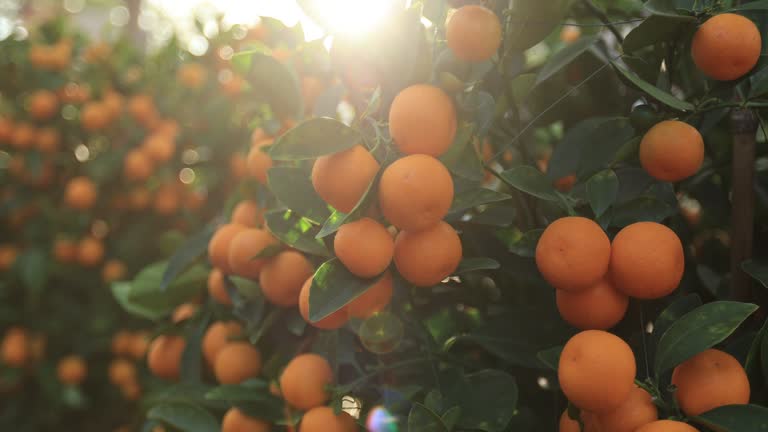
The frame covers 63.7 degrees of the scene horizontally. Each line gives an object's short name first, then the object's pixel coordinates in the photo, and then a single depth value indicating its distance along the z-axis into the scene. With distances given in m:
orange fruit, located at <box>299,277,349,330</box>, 0.55
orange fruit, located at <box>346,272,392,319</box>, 0.55
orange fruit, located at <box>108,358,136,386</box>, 1.77
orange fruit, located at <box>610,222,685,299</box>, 0.49
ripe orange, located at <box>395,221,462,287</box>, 0.51
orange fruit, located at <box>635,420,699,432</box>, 0.44
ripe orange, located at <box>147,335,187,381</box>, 0.90
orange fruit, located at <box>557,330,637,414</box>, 0.45
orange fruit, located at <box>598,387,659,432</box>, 0.47
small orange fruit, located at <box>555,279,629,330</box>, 0.51
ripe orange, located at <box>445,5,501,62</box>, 0.49
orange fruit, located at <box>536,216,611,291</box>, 0.48
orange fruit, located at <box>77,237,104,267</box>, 1.85
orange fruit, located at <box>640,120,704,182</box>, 0.51
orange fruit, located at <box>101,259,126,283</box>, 1.85
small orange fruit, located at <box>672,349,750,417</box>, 0.47
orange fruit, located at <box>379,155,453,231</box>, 0.47
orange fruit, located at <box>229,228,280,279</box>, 0.68
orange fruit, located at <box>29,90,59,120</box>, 1.84
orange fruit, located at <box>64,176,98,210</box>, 1.80
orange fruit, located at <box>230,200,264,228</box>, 0.80
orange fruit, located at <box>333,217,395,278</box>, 0.50
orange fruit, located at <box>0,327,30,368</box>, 1.82
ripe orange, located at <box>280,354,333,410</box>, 0.62
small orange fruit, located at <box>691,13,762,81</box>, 0.49
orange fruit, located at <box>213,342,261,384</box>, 0.74
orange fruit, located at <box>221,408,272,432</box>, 0.67
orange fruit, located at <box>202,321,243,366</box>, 0.81
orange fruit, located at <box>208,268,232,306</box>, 0.79
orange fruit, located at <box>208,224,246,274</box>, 0.74
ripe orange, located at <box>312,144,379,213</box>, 0.49
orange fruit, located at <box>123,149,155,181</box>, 1.77
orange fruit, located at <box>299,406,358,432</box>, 0.58
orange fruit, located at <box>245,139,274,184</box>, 0.75
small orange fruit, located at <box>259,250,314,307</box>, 0.65
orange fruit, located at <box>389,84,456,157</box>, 0.49
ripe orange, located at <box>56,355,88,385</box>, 1.82
